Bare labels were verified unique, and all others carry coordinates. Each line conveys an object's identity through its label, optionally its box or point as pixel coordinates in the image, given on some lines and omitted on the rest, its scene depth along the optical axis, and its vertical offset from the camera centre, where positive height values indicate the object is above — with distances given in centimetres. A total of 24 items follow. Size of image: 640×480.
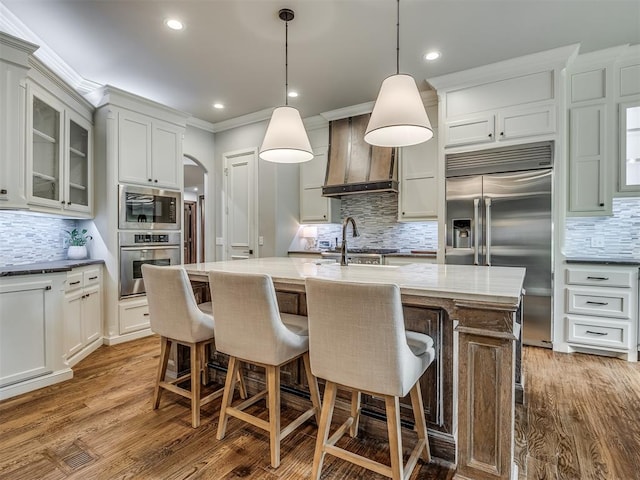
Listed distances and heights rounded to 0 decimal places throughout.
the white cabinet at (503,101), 327 +142
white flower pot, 352 -15
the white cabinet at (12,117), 245 +89
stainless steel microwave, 367 +33
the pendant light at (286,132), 246 +78
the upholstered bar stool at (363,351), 132 -46
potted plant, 353 -6
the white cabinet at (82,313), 290 -70
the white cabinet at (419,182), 408 +70
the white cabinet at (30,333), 236 -70
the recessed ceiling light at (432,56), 321 +175
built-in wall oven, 366 -18
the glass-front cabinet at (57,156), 279 +75
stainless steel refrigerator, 330 +22
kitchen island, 135 -52
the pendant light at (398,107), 198 +78
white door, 488 +50
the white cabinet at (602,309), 307 -63
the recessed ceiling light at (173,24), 269 +171
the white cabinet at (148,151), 366 +99
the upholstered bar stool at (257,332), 163 -47
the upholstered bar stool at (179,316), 197 -47
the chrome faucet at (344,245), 228 -4
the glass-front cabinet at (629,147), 318 +89
